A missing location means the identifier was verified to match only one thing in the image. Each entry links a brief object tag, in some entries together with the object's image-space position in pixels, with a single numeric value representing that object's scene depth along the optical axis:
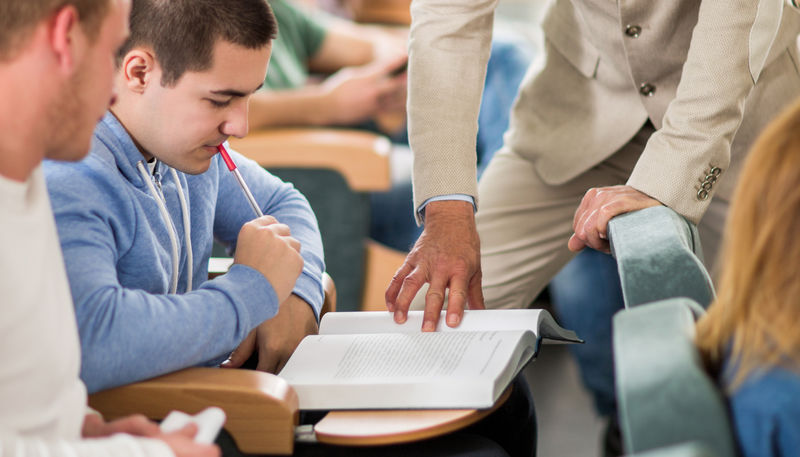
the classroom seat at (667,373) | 2.03
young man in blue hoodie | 2.19
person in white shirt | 2.05
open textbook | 2.23
